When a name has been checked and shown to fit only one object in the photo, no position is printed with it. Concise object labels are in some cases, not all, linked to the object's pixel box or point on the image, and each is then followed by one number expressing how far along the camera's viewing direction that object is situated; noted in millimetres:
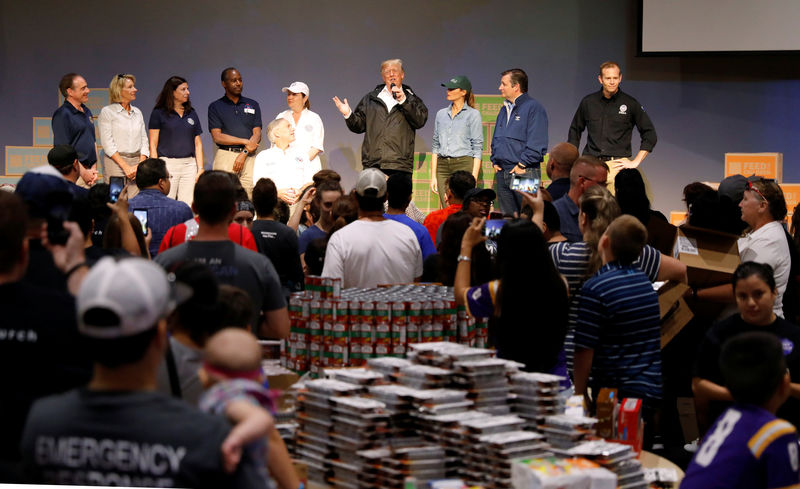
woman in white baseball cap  19234
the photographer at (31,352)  4608
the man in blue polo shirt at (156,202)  11391
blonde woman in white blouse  19094
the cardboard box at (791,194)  20594
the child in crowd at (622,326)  8016
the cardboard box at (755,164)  21703
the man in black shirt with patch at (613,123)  20609
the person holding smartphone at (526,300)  7547
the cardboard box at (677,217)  21391
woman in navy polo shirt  19359
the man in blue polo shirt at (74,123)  18000
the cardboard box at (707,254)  10531
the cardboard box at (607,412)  7176
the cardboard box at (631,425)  7016
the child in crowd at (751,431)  5273
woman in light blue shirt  20000
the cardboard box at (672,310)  9898
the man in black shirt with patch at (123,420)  3740
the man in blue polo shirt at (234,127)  20453
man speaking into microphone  19187
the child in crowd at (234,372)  4242
